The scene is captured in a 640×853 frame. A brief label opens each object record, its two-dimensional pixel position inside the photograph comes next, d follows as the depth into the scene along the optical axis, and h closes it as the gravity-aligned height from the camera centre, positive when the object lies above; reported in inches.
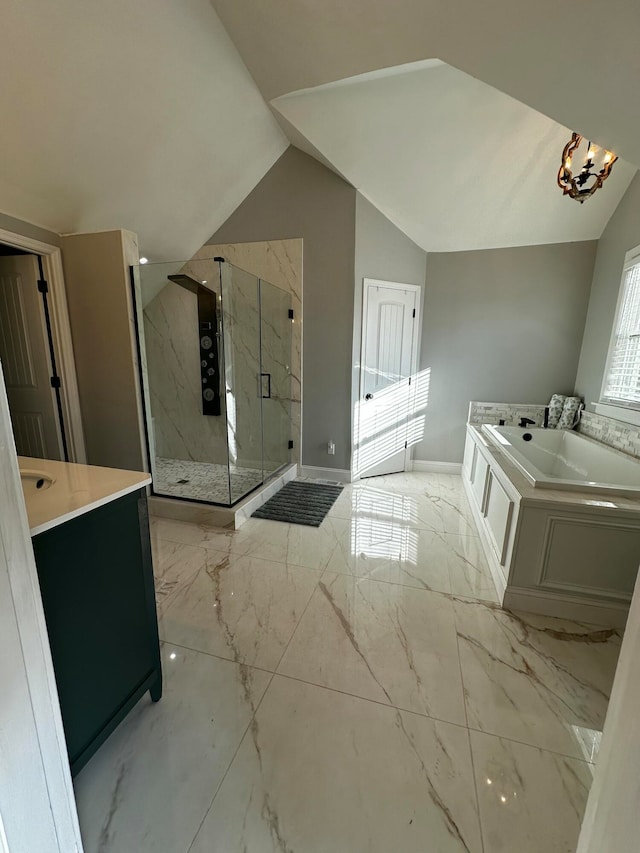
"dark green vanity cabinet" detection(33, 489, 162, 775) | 35.2 -30.8
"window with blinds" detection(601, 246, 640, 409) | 97.3 +4.6
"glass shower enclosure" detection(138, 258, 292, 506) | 121.2 -8.8
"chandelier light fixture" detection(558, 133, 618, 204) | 68.9 +39.4
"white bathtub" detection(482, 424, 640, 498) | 70.5 -27.4
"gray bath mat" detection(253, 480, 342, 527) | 109.1 -51.3
